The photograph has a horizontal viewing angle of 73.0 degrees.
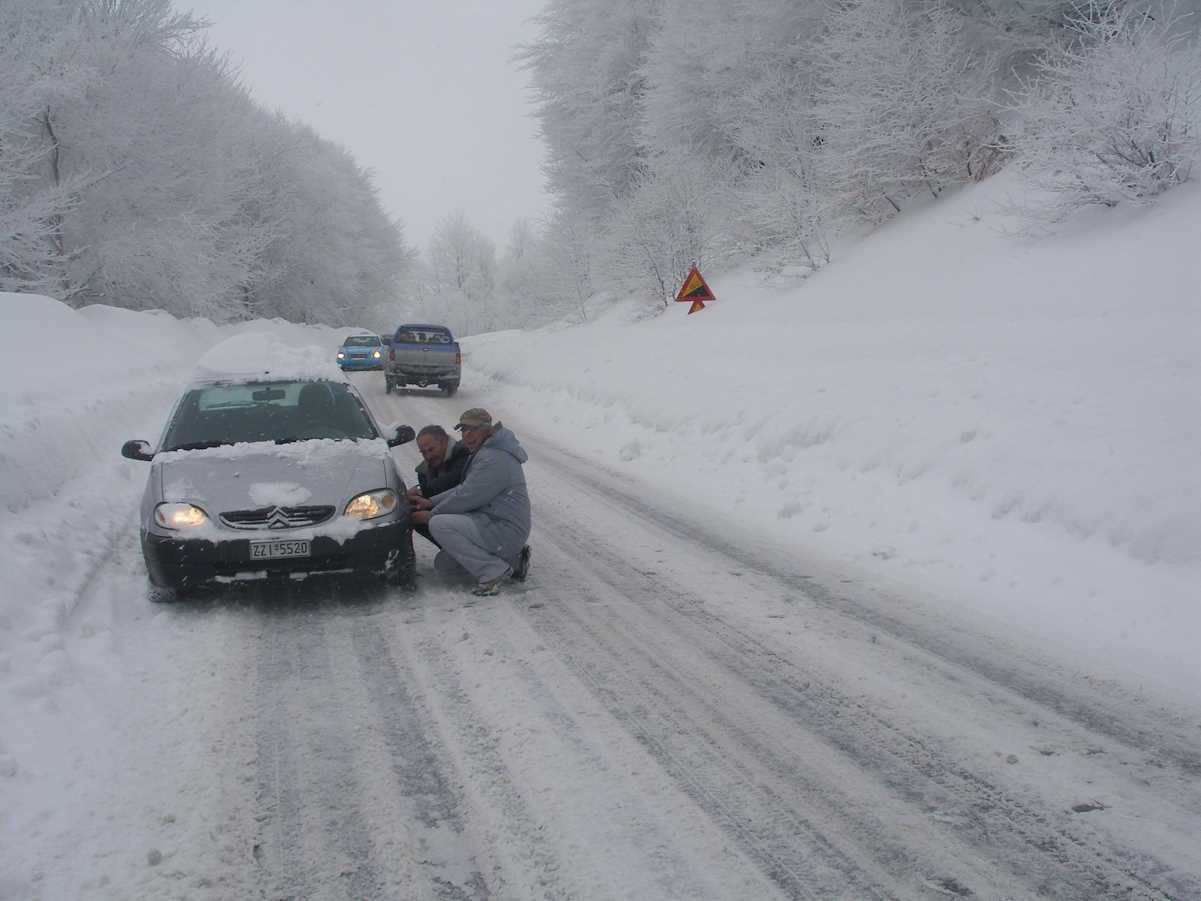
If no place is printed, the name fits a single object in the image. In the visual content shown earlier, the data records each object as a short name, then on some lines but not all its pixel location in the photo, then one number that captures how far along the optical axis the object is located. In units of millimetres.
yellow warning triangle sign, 15812
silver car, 5383
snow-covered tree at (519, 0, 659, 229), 32219
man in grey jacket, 6051
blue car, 32959
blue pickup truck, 22797
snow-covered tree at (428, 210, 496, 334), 98750
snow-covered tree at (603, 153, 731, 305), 24375
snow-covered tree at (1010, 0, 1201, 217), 10234
